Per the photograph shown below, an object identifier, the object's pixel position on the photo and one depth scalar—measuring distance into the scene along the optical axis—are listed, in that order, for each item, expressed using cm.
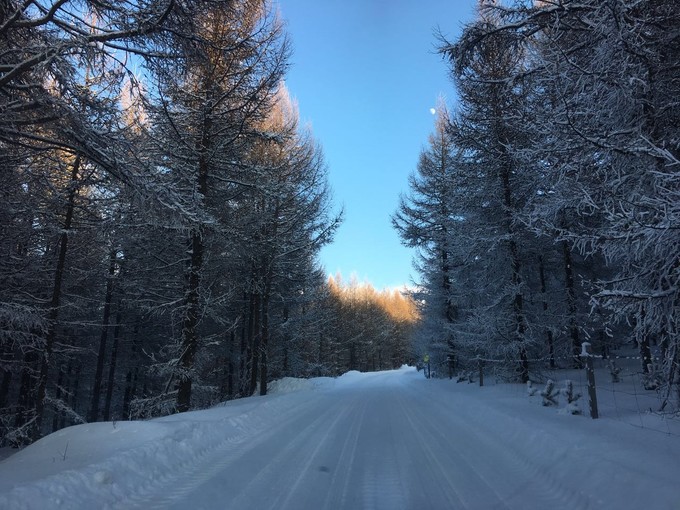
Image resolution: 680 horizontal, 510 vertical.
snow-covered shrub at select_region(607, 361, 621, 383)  1048
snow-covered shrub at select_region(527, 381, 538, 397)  962
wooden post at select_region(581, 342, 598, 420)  681
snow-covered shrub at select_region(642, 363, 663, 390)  680
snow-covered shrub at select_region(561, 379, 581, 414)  745
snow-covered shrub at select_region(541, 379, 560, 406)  866
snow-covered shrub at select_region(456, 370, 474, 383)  1547
